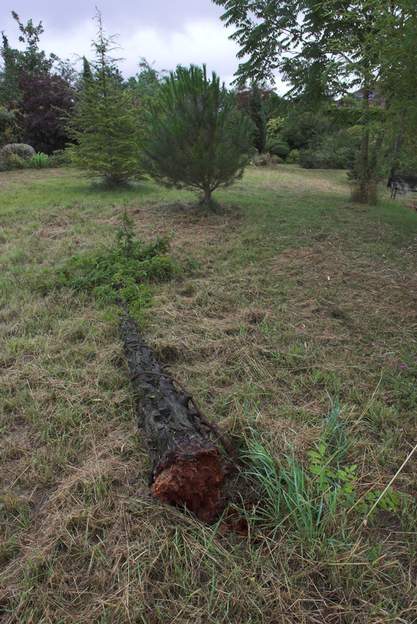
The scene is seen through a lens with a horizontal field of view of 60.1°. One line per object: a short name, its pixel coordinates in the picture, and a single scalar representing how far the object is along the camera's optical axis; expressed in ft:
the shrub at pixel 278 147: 54.03
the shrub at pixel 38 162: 35.06
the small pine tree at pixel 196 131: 17.11
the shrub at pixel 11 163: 33.77
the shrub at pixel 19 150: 34.96
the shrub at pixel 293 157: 53.56
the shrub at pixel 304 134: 52.26
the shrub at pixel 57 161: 35.94
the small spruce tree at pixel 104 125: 24.40
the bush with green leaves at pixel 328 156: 48.67
